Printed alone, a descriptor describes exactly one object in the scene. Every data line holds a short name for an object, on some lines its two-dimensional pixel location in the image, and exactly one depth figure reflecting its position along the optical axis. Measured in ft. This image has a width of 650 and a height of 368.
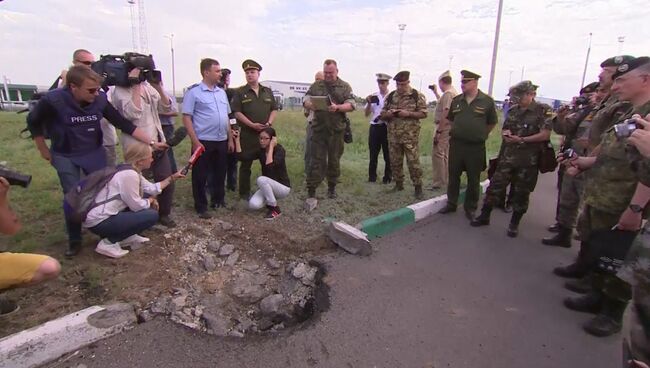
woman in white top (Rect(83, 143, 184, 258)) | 10.87
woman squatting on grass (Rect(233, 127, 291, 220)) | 15.56
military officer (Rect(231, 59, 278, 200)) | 16.11
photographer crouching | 7.79
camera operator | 12.99
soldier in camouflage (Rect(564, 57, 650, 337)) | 8.82
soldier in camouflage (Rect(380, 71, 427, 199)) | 18.72
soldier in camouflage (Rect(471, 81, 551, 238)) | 15.01
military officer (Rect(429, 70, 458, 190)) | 20.63
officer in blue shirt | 14.58
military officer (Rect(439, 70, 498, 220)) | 15.87
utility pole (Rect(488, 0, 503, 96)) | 35.28
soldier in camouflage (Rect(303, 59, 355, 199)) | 17.49
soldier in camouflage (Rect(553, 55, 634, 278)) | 10.90
